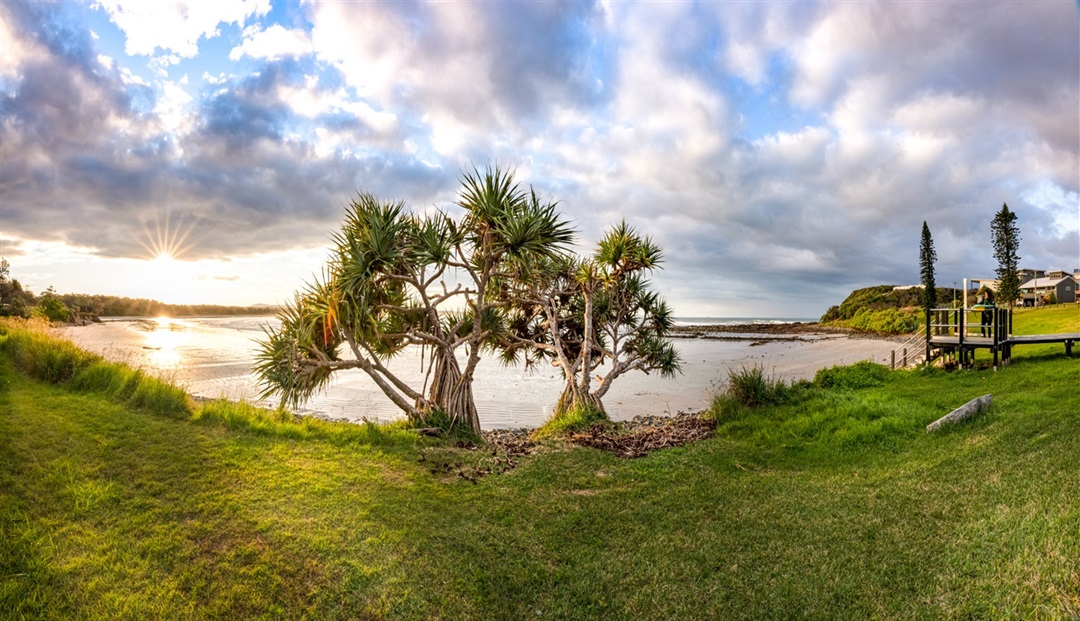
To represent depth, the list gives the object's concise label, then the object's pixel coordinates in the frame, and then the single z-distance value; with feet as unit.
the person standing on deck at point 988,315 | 57.13
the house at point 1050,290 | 209.67
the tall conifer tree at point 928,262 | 185.47
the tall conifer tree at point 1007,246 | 177.37
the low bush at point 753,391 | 42.98
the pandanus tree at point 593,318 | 41.86
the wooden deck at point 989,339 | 55.15
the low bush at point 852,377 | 54.34
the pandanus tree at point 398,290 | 30.73
